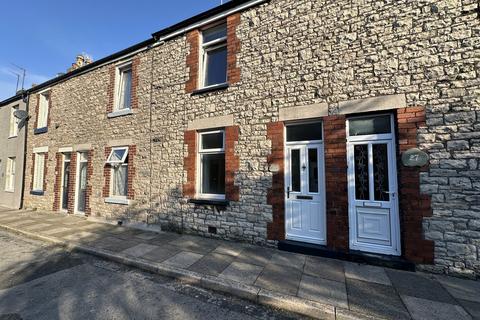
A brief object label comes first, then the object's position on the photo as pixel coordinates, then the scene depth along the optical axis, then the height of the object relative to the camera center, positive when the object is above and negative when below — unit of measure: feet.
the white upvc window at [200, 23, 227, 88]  21.45 +11.89
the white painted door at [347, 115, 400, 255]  14.25 -1.07
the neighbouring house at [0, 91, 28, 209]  36.99 +4.27
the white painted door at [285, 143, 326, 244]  16.17 -1.20
